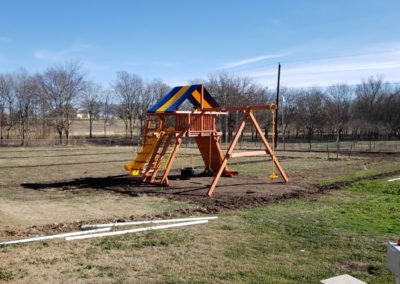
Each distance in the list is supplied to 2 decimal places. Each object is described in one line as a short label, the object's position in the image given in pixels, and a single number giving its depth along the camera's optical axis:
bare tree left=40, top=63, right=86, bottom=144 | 54.75
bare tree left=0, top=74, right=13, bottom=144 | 57.55
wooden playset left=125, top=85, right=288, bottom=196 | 14.59
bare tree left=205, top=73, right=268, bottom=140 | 59.34
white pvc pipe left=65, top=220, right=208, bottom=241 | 7.18
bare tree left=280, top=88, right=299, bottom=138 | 77.56
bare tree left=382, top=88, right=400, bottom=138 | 67.31
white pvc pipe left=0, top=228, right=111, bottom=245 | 6.83
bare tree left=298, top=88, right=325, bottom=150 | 74.12
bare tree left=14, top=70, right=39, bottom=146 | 56.78
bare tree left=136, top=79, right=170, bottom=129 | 70.70
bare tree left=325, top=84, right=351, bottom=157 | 72.44
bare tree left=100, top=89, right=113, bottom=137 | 78.31
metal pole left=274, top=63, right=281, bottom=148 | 44.59
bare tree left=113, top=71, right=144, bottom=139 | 70.94
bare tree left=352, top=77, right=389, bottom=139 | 68.56
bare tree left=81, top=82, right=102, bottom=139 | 62.99
